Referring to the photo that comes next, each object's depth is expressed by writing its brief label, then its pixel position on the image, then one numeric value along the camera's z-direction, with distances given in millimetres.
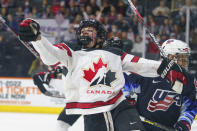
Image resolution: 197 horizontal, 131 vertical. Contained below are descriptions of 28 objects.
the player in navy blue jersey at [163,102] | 5620
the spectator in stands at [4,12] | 14078
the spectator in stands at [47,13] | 13402
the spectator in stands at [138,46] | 12212
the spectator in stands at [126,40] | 12181
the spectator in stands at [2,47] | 12889
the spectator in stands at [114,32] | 12886
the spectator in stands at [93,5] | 14042
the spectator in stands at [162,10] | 12766
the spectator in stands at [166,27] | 12519
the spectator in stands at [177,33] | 12290
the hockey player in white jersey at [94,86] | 4982
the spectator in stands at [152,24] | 12484
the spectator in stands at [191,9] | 12282
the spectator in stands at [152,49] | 12026
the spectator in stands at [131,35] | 12570
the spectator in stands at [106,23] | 13114
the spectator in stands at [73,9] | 14054
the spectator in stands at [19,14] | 13318
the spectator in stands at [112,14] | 13331
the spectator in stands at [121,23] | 13013
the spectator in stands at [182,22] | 12329
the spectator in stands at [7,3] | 14953
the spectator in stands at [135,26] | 12676
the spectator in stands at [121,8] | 13990
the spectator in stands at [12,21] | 13012
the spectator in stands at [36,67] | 12500
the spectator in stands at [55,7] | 14281
